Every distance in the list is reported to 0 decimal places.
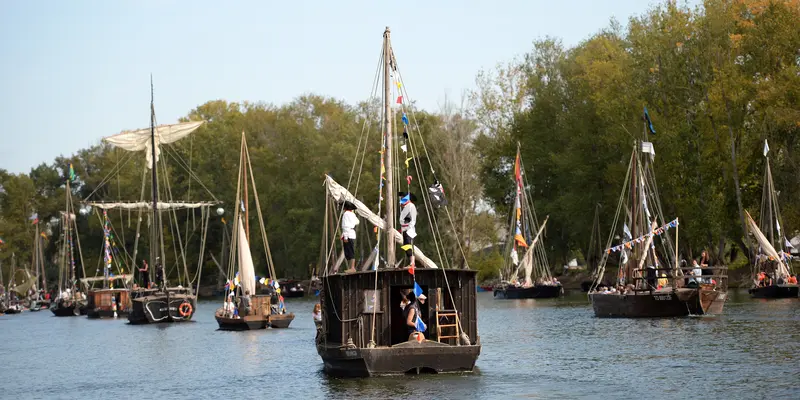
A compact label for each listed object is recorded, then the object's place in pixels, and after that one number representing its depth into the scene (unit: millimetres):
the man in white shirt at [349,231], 33844
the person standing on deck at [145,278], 76688
